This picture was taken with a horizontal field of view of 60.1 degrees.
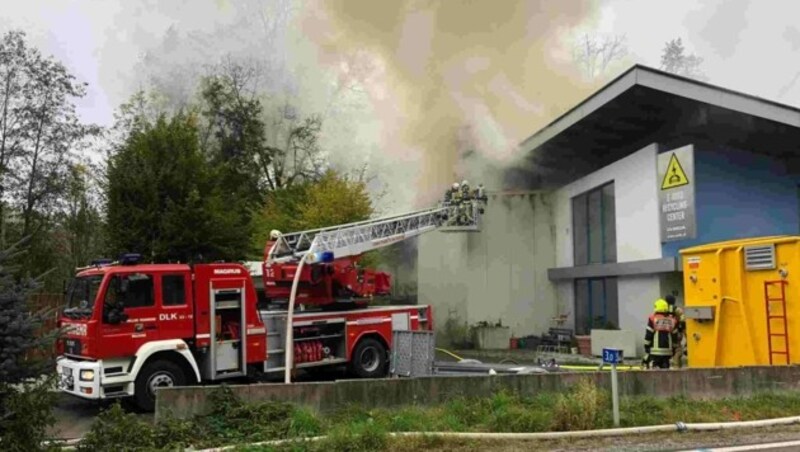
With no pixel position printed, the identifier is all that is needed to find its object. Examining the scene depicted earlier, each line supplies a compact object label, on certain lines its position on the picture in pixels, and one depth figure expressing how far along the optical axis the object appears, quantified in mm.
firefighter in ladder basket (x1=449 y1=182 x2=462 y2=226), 16969
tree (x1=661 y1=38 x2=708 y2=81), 41125
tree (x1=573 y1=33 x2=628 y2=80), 22259
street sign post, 7309
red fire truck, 10023
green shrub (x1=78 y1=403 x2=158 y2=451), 6324
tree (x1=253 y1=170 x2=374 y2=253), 23719
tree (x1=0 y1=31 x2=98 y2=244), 22062
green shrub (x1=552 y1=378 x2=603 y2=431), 7316
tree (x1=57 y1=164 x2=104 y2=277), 21428
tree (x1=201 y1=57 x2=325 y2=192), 32125
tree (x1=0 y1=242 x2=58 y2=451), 5430
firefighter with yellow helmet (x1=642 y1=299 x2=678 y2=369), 10453
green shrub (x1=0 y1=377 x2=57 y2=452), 5430
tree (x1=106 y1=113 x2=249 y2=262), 17312
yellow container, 9555
